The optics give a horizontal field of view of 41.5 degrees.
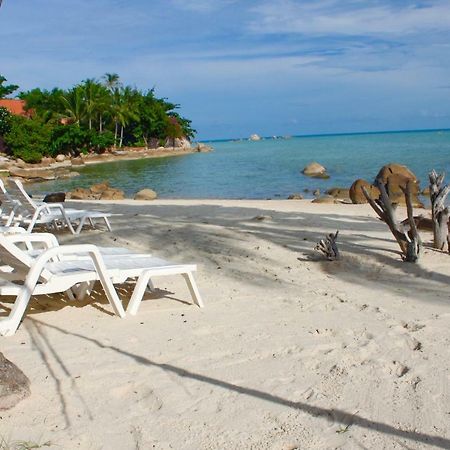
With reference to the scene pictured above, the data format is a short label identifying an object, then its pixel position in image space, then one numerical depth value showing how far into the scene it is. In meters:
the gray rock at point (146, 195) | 19.31
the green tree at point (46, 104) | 55.72
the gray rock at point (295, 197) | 19.68
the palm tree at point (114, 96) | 60.16
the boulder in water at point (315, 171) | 31.06
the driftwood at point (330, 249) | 6.36
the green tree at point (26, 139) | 46.78
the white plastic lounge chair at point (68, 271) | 3.96
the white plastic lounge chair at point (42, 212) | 8.34
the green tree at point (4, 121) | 46.81
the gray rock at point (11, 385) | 2.82
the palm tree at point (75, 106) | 56.91
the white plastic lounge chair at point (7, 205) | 9.05
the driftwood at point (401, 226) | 6.24
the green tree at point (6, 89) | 43.68
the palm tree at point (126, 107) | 60.45
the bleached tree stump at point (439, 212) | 6.66
